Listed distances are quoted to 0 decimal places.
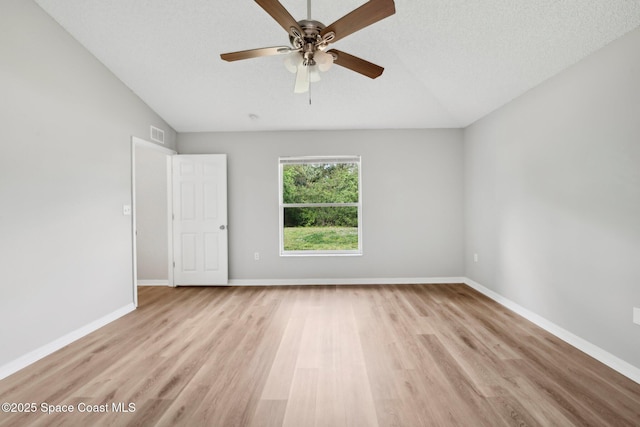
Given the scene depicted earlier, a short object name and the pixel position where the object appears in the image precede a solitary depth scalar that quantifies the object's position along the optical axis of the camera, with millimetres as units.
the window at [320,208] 4809
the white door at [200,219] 4637
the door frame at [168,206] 3688
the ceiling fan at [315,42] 1672
